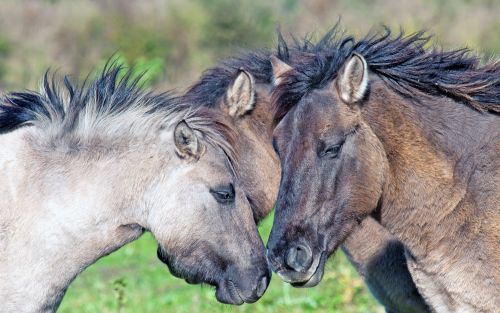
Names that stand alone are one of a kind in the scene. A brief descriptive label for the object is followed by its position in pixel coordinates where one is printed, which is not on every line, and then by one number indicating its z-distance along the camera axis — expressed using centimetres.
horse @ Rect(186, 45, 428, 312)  1581
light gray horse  1277
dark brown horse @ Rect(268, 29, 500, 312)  1346
